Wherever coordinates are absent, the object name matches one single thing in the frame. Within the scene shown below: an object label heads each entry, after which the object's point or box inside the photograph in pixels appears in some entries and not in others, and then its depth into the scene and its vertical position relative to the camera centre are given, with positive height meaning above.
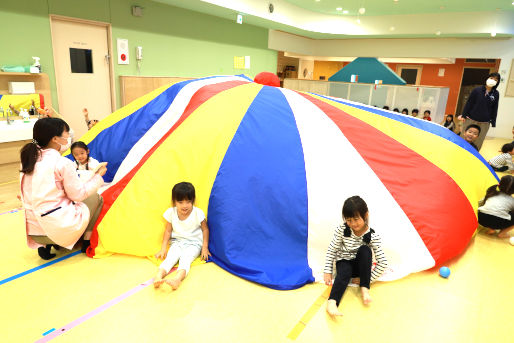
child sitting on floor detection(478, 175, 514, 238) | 3.01 -0.97
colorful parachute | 2.39 -0.70
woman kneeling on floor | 2.15 -0.71
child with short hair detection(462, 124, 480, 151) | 4.29 -0.47
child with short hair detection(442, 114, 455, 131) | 6.75 -0.53
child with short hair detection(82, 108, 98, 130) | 4.35 -0.54
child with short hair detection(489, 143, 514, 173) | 5.06 -0.92
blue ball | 2.39 -1.20
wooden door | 5.09 +0.13
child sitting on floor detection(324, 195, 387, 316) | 2.08 -1.01
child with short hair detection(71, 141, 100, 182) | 3.10 -0.71
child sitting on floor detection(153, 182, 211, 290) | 2.39 -1.02
